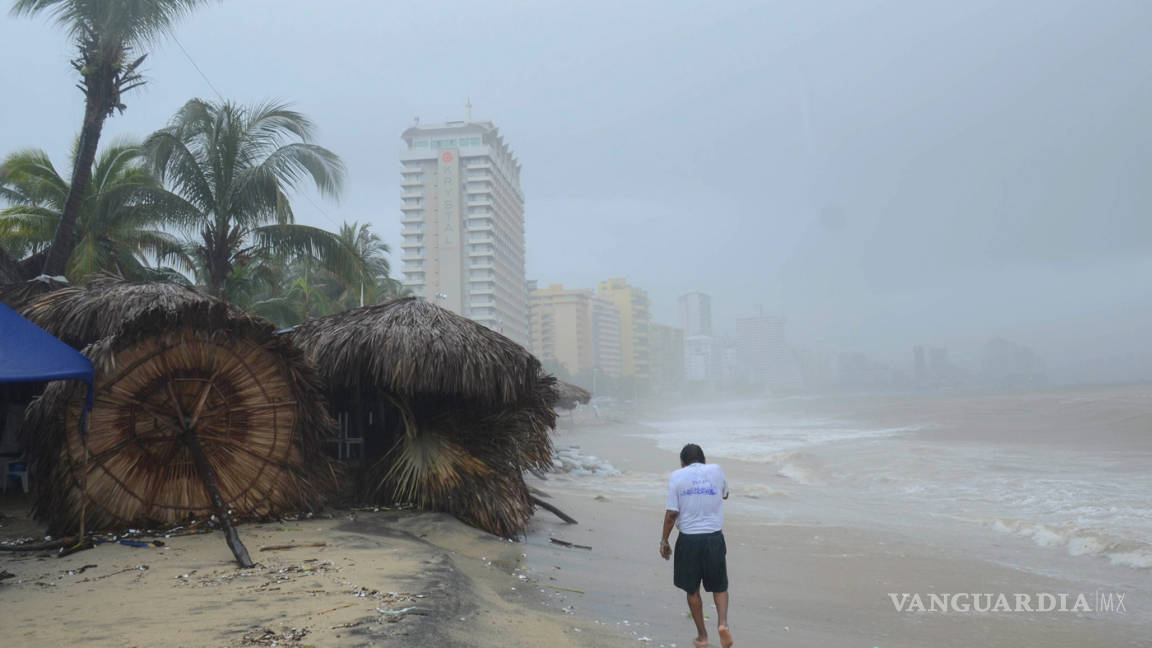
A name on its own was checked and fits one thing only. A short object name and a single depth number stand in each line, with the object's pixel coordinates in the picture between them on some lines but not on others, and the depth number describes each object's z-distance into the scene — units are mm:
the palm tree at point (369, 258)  29344
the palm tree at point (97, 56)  10703
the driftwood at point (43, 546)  5984
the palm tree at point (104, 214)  13102
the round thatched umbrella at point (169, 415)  6621
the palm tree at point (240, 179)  13094
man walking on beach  5133
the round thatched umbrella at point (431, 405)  8375
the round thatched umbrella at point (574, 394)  18373
